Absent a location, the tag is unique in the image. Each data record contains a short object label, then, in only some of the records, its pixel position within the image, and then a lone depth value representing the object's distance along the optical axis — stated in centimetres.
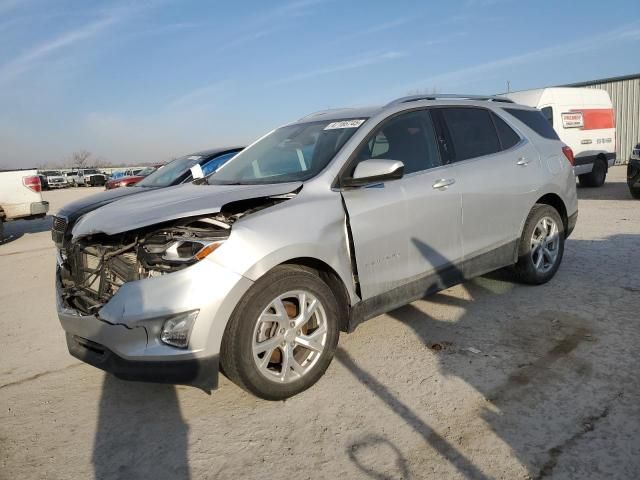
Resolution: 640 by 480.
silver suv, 259
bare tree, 11836
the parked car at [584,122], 1245
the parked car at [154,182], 566
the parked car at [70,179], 4653
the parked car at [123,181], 1139
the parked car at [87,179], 4366
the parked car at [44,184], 4211
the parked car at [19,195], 1076
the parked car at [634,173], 1004
